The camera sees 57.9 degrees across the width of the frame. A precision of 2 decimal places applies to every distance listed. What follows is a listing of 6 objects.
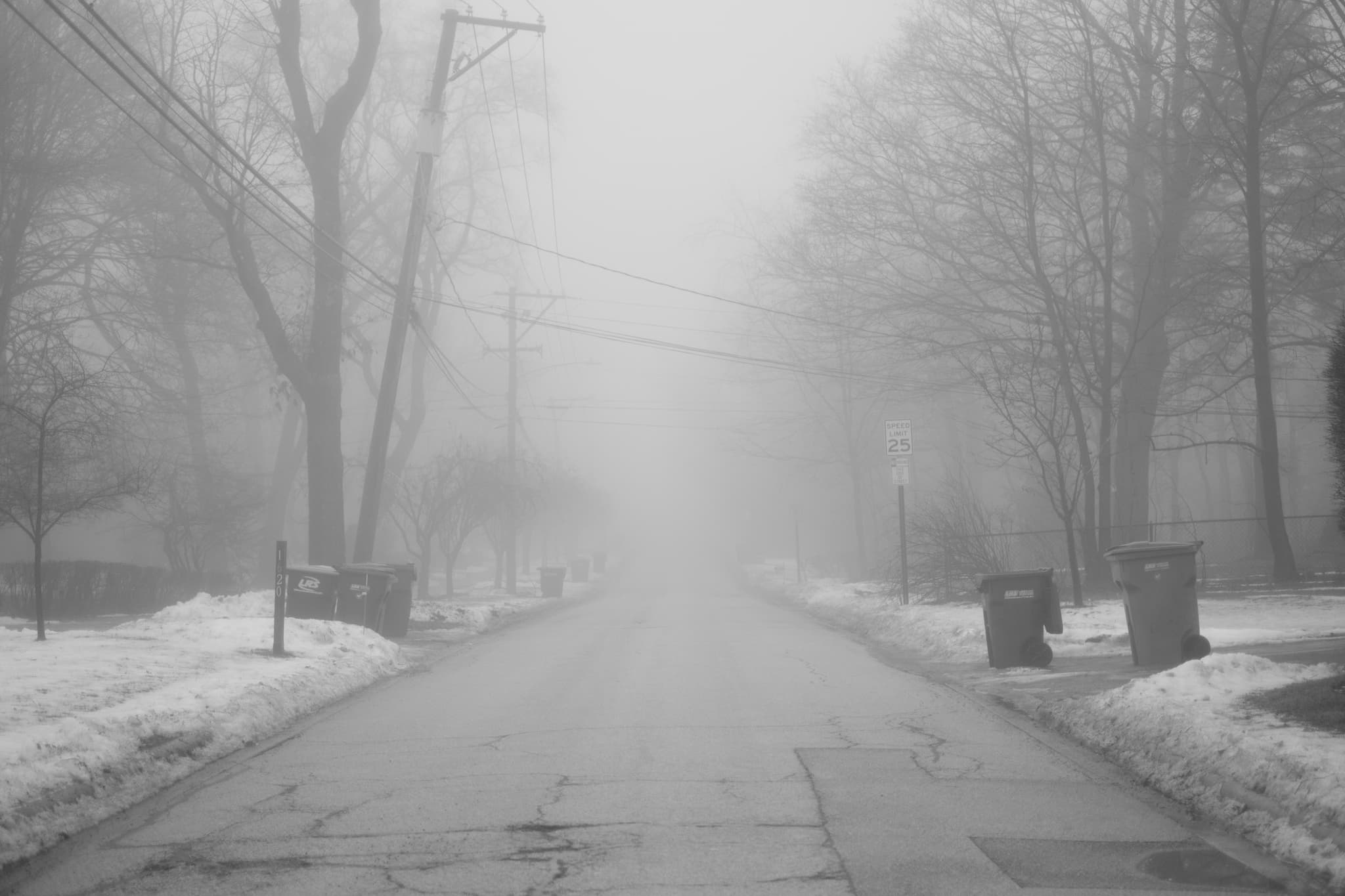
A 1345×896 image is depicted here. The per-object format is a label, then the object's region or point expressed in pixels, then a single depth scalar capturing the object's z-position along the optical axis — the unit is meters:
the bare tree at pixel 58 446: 16.55
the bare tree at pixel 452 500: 34.03
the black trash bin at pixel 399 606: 19.42
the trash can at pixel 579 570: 56.25
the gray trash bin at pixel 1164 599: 11.58
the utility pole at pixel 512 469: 40.53
